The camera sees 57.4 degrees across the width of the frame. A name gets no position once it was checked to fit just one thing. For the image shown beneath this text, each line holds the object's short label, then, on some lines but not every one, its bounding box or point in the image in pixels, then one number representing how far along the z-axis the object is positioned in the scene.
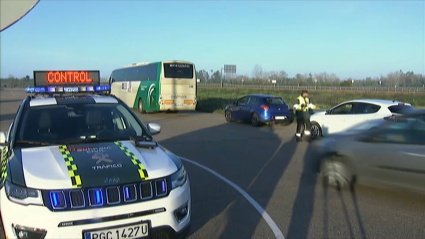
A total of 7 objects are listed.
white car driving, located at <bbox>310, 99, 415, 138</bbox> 11.67
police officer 12.84
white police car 3.36
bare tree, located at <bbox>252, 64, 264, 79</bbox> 131.07
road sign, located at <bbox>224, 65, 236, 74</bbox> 67.69
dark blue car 17.02
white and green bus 24.61
